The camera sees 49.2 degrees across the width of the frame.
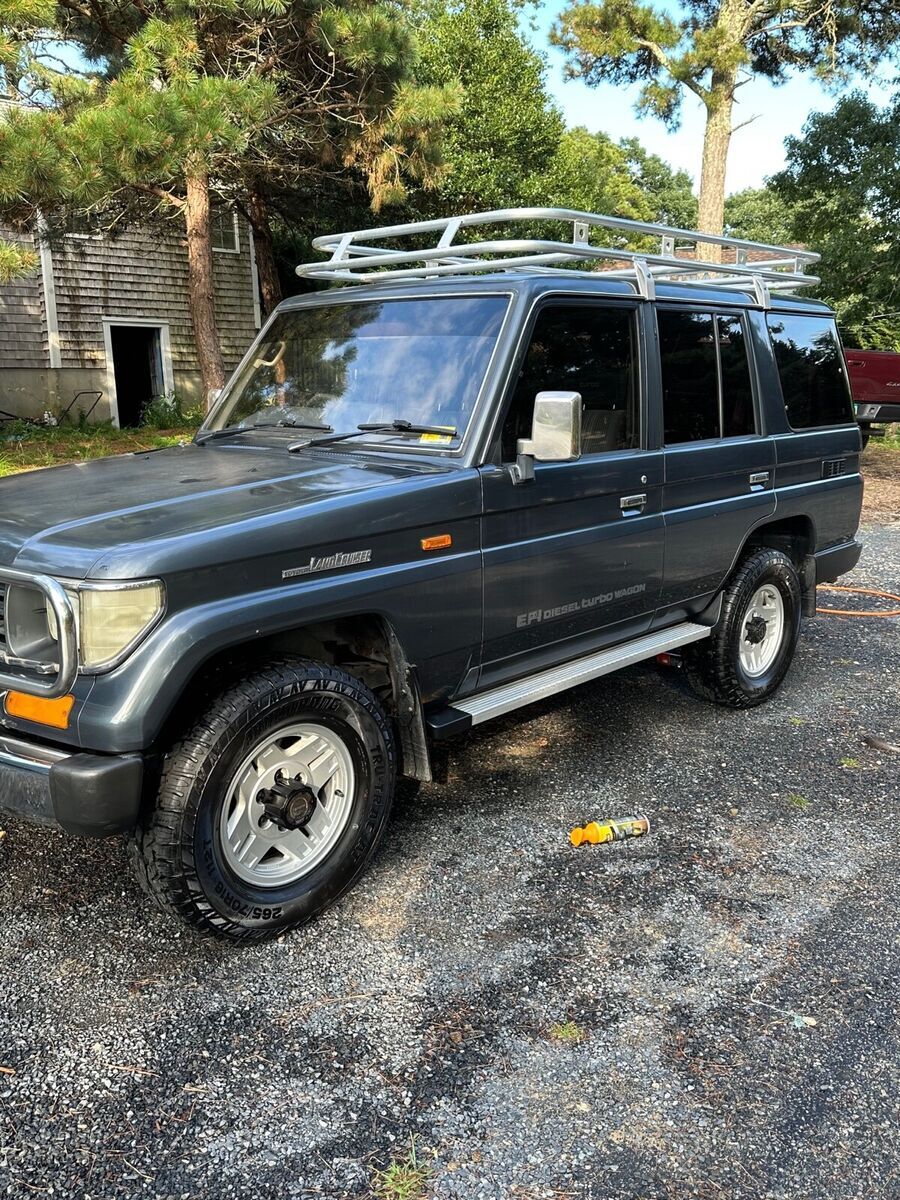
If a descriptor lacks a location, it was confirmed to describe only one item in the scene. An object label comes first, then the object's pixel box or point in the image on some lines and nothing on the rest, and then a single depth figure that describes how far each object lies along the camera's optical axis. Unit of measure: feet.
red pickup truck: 45.73
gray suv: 9.20
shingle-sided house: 51.72
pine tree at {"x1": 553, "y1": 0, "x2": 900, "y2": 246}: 53.83
